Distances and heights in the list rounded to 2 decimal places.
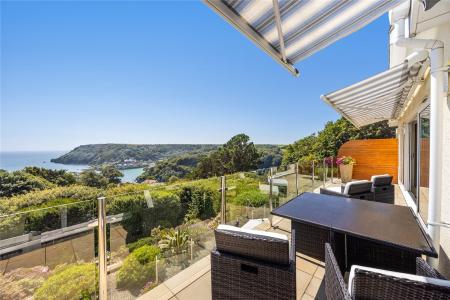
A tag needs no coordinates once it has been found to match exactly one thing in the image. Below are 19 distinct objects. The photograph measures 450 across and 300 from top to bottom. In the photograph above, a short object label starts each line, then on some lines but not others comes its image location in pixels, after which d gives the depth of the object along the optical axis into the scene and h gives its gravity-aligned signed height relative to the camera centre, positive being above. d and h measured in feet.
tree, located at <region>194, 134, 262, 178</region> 120.16 -6.19
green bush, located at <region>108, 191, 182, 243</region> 8.38 -2.71
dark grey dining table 6.60 -2.64
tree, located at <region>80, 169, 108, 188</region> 109.95 -15.56
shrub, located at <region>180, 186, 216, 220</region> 11.19 -2.91
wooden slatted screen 34.55 -1.39
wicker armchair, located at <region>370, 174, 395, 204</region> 15.19 -2.86
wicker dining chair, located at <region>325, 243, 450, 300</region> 3.63 -2.40
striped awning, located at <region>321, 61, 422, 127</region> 12.28 +3.84
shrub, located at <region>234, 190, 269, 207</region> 13.82 -3.37
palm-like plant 9.85 -4.26
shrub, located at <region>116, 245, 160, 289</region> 8.03 -4.59
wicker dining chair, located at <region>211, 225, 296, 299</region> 5.88 -3.28
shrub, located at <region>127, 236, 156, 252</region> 8.56 -3.85
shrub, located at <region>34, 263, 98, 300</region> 6.72 -4.28
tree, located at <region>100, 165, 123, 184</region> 117.91 -13.65
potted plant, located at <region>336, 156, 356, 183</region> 34.60 -3.08
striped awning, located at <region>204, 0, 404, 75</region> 6.73 +4.25
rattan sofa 13.29 -2.68
